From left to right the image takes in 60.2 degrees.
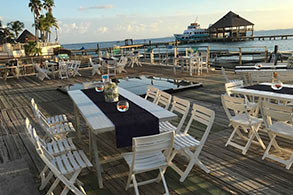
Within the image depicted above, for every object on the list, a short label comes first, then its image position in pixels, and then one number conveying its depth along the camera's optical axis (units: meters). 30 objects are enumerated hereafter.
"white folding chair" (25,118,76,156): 2.88
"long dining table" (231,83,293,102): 3.65
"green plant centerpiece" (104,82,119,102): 3.51
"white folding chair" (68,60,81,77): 11.35
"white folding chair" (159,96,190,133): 3.25
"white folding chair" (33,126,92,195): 2.23
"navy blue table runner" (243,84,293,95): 3.88
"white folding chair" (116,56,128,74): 11.36
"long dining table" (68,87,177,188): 2.65
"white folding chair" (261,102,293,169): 2.94
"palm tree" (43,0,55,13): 42.06
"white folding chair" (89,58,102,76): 11.23
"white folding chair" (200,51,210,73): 10.86
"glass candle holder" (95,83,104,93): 4.21
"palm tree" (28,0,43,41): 40.78
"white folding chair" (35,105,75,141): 3.29
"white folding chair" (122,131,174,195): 2.29
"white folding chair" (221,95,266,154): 3.46
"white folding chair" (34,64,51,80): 10.87
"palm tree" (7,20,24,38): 44.59
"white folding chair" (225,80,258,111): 4.22
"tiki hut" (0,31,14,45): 35.33
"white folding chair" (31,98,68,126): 3.91
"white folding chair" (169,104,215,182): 2.82
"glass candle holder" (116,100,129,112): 3.08
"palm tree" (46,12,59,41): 36.38
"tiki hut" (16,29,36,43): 38.02
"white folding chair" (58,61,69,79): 11.12
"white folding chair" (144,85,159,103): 4.07
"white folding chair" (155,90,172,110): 3.67
